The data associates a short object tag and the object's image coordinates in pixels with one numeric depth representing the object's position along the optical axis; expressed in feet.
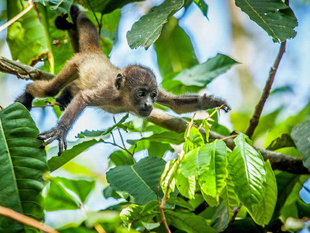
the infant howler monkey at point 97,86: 26.96
